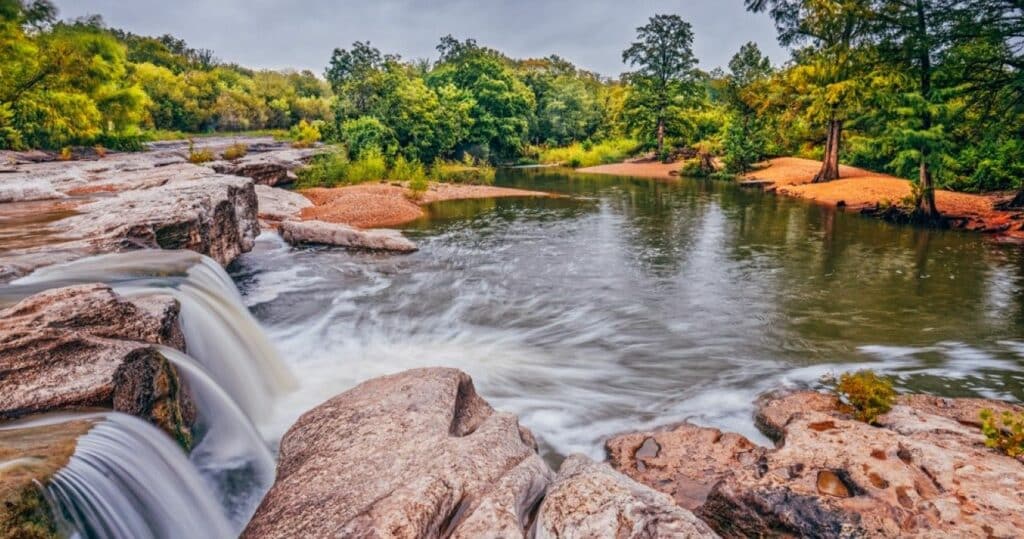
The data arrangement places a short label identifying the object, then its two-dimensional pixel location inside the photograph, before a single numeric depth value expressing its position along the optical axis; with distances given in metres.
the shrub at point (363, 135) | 28.38
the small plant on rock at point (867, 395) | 4.90
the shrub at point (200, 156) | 20.73
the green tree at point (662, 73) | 45.97
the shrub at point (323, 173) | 24.73
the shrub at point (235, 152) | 23.45
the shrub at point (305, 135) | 34.95
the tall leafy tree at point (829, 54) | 16.88
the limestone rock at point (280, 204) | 17.09
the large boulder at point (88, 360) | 3.22
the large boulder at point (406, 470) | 2.74
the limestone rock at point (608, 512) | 2.57
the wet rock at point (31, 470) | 2.11
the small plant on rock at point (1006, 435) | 3.83
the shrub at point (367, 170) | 25.38
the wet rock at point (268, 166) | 20.41
